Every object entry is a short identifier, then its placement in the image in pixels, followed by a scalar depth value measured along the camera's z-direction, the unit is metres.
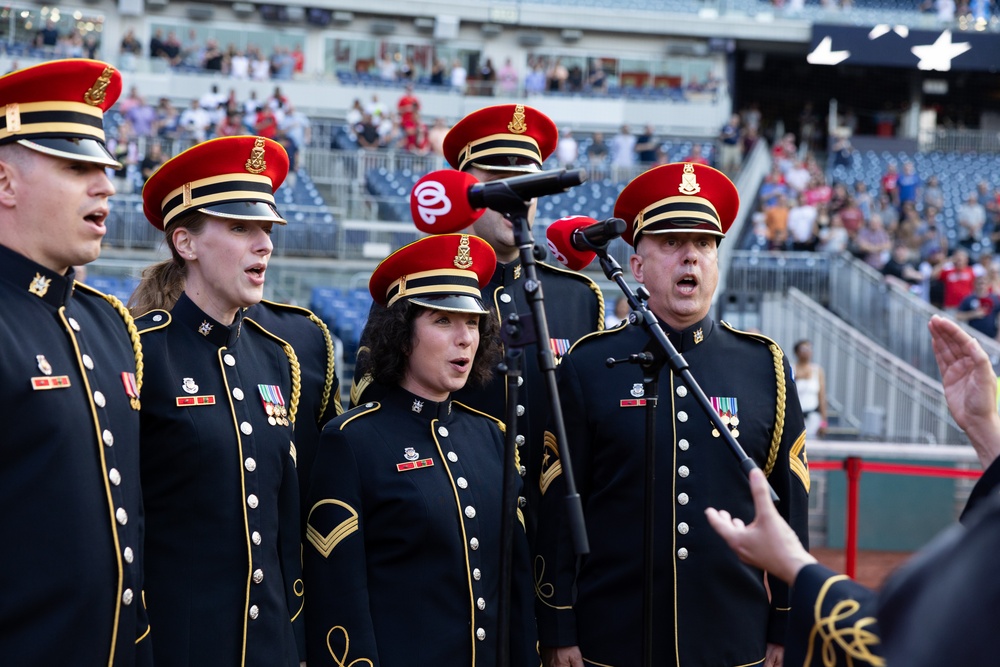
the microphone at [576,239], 3.53
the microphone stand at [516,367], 2.99
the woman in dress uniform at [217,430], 3.38
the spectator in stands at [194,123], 19.31
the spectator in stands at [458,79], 27.59
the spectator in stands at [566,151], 22.67
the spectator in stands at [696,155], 23.34
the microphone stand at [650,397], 3.35
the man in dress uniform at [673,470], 3.82
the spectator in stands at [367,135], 20.86
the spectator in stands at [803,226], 18.22
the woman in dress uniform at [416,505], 3.62
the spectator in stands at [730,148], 24.12
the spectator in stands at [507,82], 27.89
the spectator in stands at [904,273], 16.88
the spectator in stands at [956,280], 16.84
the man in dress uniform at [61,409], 2.77
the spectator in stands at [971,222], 20.56
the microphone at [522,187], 3.05
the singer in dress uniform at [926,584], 1.37
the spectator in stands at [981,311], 15.30
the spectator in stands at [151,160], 16.25
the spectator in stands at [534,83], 27.92
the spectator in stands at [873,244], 17.91
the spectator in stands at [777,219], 18.29
